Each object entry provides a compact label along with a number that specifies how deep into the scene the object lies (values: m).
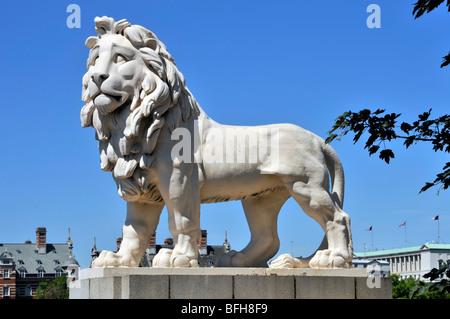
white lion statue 10.82
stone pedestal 10.20
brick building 100.31
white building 134.62
